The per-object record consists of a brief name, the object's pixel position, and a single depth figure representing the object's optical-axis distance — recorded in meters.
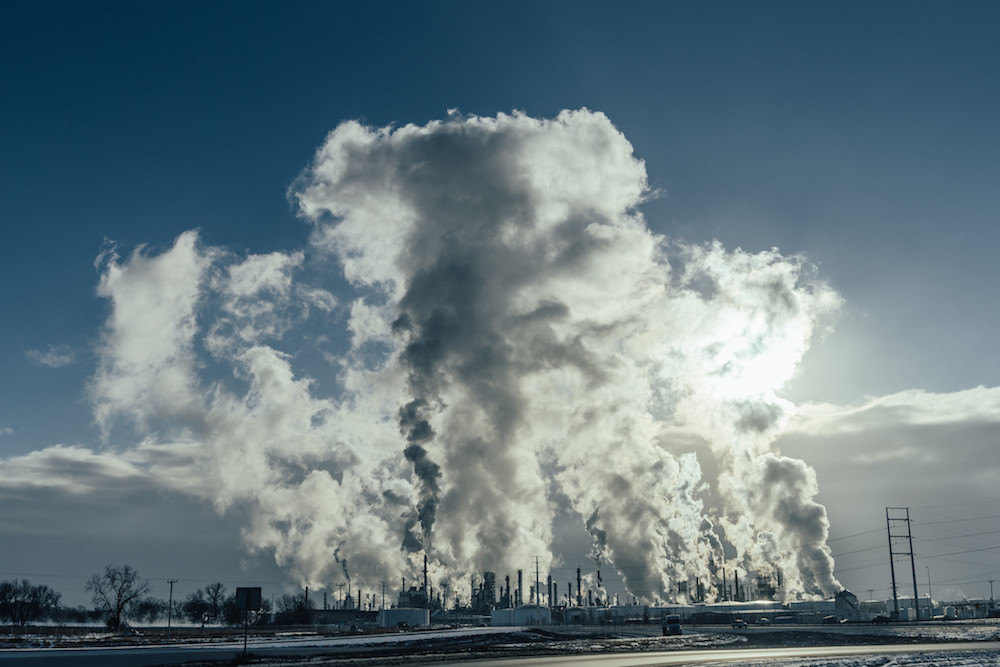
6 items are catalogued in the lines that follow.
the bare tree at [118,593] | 153.38
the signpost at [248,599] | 44.22
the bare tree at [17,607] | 177.38
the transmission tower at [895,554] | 133.50
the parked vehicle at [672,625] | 83.62
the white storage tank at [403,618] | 144.38
